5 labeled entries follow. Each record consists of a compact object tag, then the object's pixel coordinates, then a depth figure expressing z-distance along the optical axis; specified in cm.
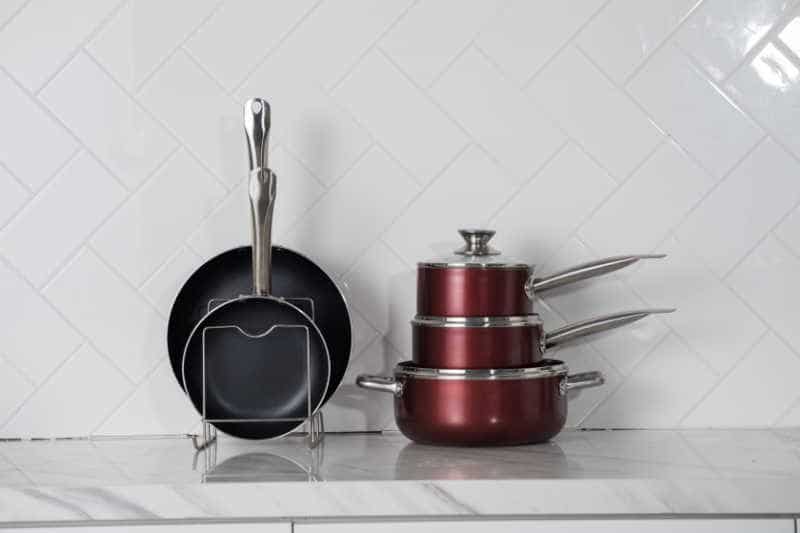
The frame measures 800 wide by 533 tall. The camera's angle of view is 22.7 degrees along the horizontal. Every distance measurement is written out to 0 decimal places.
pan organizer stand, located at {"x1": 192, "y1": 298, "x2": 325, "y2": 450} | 273
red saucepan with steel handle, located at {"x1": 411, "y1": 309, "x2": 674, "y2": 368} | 270
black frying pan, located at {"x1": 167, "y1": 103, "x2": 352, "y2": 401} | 282
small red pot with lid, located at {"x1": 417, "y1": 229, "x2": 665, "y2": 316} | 271
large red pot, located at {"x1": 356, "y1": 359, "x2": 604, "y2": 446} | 266
